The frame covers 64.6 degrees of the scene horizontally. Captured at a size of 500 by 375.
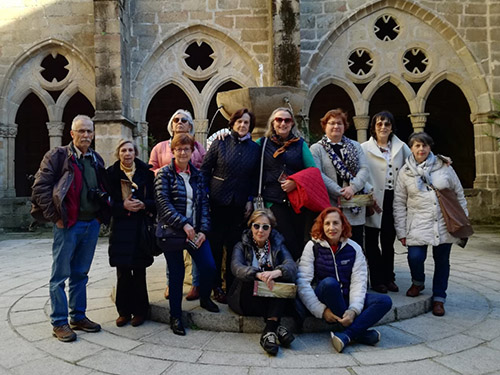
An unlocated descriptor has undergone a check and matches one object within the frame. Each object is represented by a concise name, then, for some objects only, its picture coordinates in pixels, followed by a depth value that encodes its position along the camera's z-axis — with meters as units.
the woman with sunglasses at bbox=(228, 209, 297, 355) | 2.55
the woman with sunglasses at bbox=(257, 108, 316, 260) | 2.96
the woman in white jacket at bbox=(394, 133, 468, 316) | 3.13
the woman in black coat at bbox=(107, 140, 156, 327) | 2.83
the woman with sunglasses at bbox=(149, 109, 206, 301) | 3.12
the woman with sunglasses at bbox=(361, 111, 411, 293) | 3.41
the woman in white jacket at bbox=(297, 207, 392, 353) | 2.49
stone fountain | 3.57
